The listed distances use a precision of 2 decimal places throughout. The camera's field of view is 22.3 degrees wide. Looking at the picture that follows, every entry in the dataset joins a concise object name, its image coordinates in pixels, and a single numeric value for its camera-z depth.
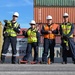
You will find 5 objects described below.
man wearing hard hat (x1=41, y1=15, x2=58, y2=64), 6.16
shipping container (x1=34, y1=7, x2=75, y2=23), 19.57
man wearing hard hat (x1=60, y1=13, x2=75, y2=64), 6.04
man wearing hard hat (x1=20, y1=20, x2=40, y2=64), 6.38
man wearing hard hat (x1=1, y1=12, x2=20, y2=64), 6.12
